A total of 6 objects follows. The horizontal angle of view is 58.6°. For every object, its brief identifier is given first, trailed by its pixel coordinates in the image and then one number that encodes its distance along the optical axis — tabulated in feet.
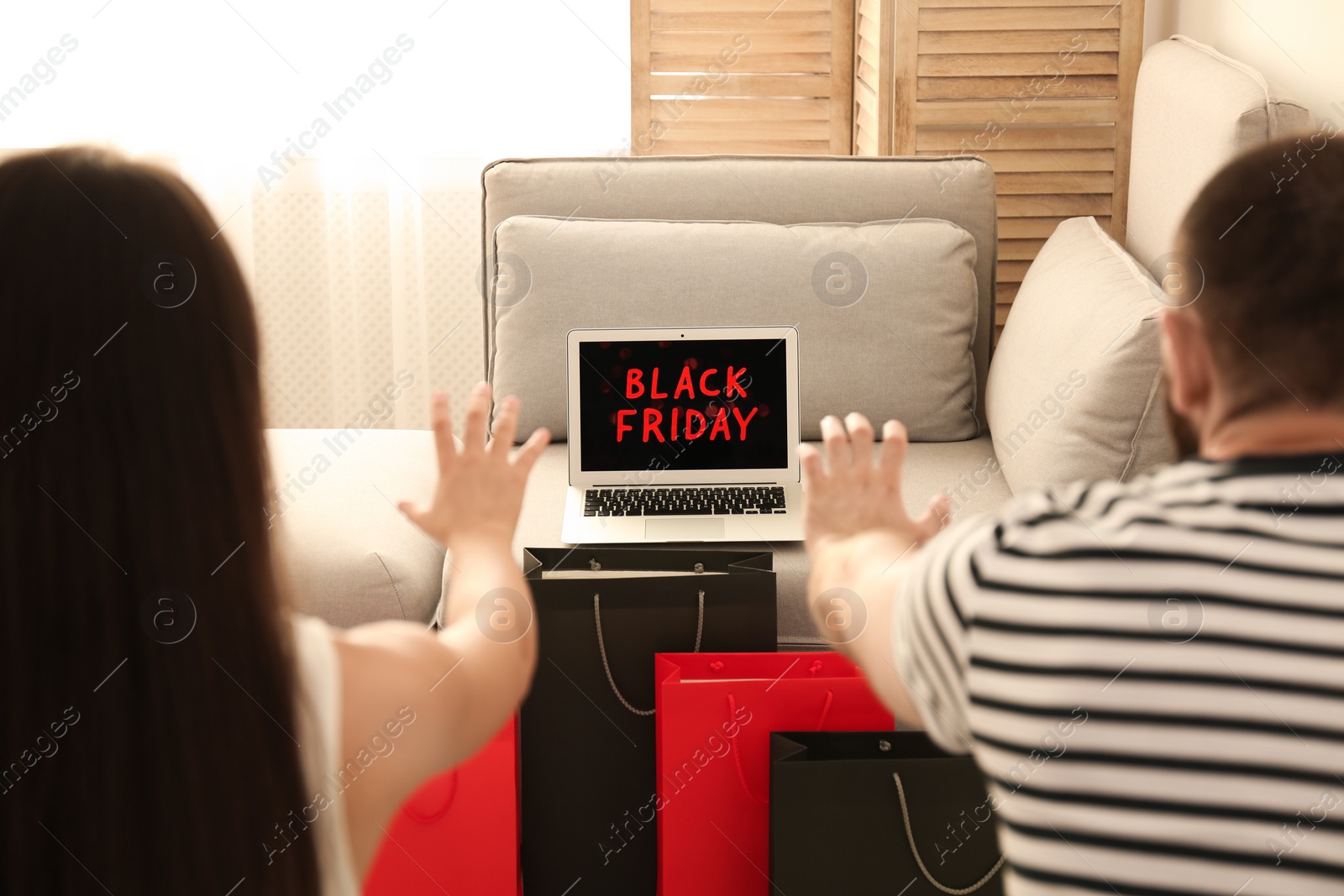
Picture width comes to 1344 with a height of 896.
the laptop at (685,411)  6.07
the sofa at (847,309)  5.45
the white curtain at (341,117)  9.14
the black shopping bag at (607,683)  4.92
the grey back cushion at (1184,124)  5.48
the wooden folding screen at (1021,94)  7.95
